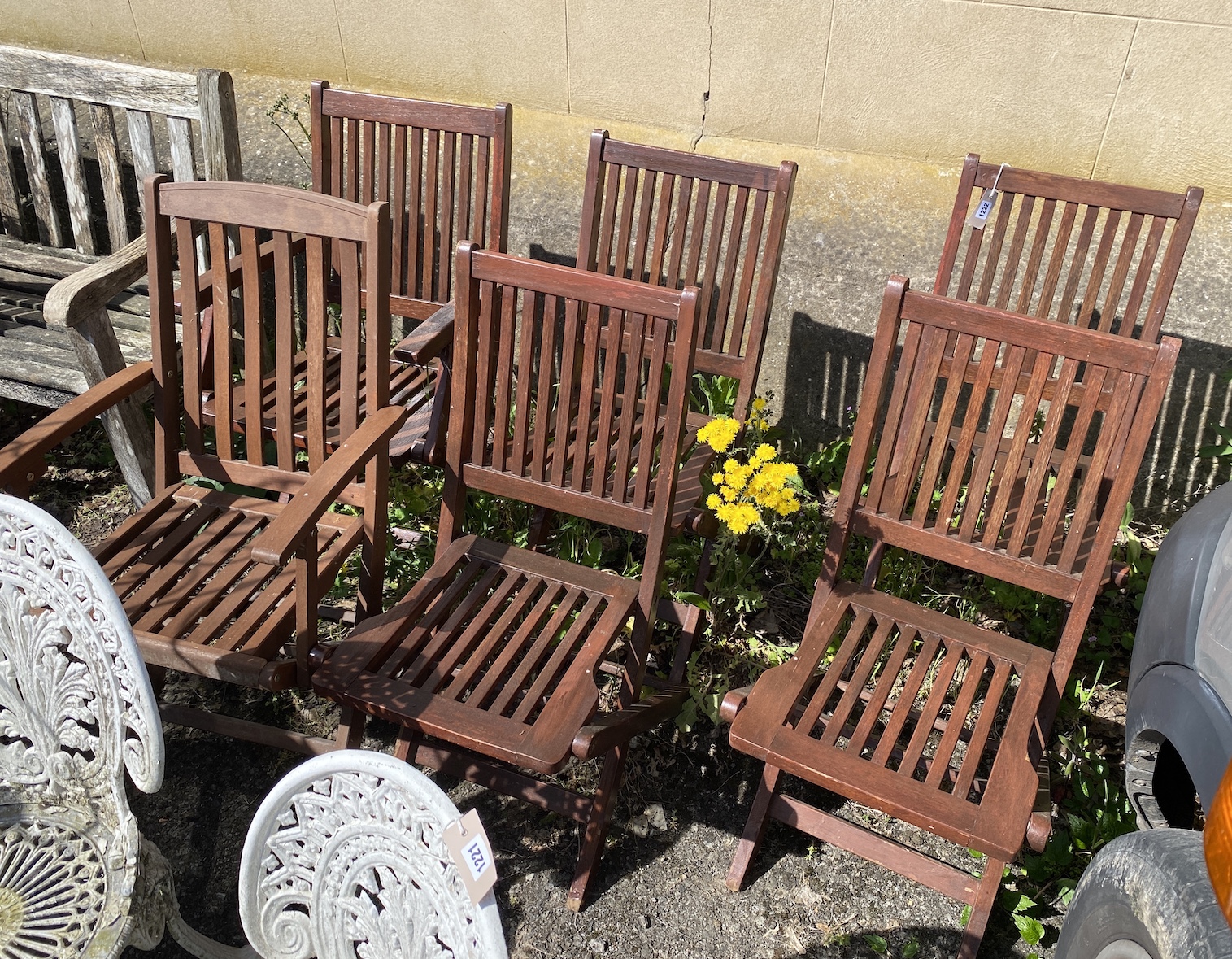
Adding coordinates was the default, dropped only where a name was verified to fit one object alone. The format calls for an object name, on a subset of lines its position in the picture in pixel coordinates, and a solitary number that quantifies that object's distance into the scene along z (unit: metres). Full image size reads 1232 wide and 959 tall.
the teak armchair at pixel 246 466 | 2.21
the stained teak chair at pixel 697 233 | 2.93
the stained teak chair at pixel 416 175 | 3.13
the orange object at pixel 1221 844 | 1.46
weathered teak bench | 2.93
